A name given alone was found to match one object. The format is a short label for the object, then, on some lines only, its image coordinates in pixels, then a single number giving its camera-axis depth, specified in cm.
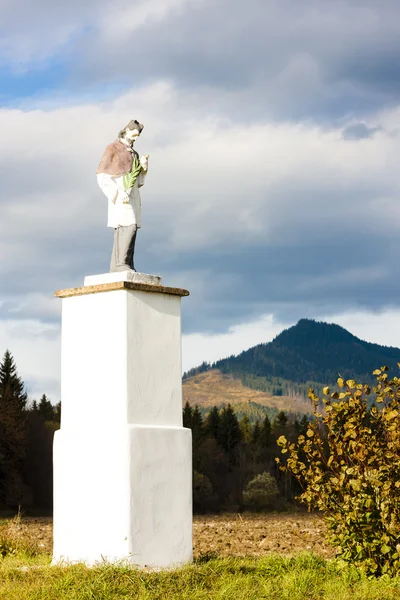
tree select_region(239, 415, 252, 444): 6375
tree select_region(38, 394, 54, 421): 5253
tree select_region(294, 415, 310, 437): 5081
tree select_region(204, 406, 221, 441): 5740
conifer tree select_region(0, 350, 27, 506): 3475
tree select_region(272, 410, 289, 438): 6002
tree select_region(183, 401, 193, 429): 5129
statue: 944
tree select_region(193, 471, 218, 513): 4059
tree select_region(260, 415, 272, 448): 5819
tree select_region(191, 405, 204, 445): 5038
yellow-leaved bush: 866
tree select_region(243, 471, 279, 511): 4047
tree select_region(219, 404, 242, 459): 5647
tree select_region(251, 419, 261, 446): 5957
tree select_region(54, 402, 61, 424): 4973
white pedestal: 856
